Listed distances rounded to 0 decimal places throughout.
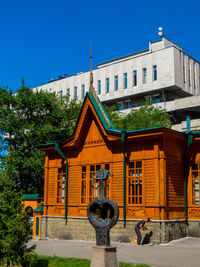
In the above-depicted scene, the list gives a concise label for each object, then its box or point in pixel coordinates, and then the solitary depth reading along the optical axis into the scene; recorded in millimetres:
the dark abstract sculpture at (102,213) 11539
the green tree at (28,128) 32750
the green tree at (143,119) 39594
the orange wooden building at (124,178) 19609
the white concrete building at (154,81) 57812
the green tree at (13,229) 12539
